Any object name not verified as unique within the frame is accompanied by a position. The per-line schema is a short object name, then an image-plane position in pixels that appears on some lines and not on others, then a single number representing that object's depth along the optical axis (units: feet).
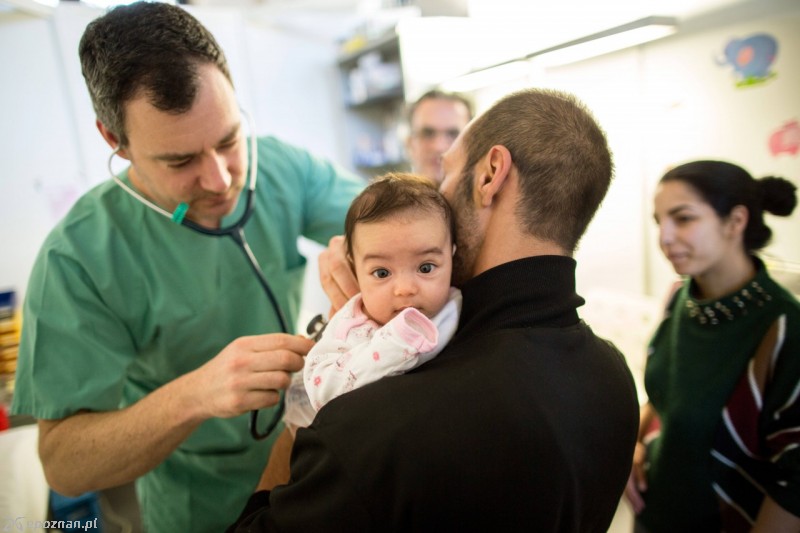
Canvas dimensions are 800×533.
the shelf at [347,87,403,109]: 11.14
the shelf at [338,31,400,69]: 10.31
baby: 2.60
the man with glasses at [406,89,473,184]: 7.18
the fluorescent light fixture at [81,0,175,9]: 6.42
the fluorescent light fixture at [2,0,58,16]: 7.34
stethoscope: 3.29
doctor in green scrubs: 2.89
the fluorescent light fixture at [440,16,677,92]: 5.85
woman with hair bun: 3.36
